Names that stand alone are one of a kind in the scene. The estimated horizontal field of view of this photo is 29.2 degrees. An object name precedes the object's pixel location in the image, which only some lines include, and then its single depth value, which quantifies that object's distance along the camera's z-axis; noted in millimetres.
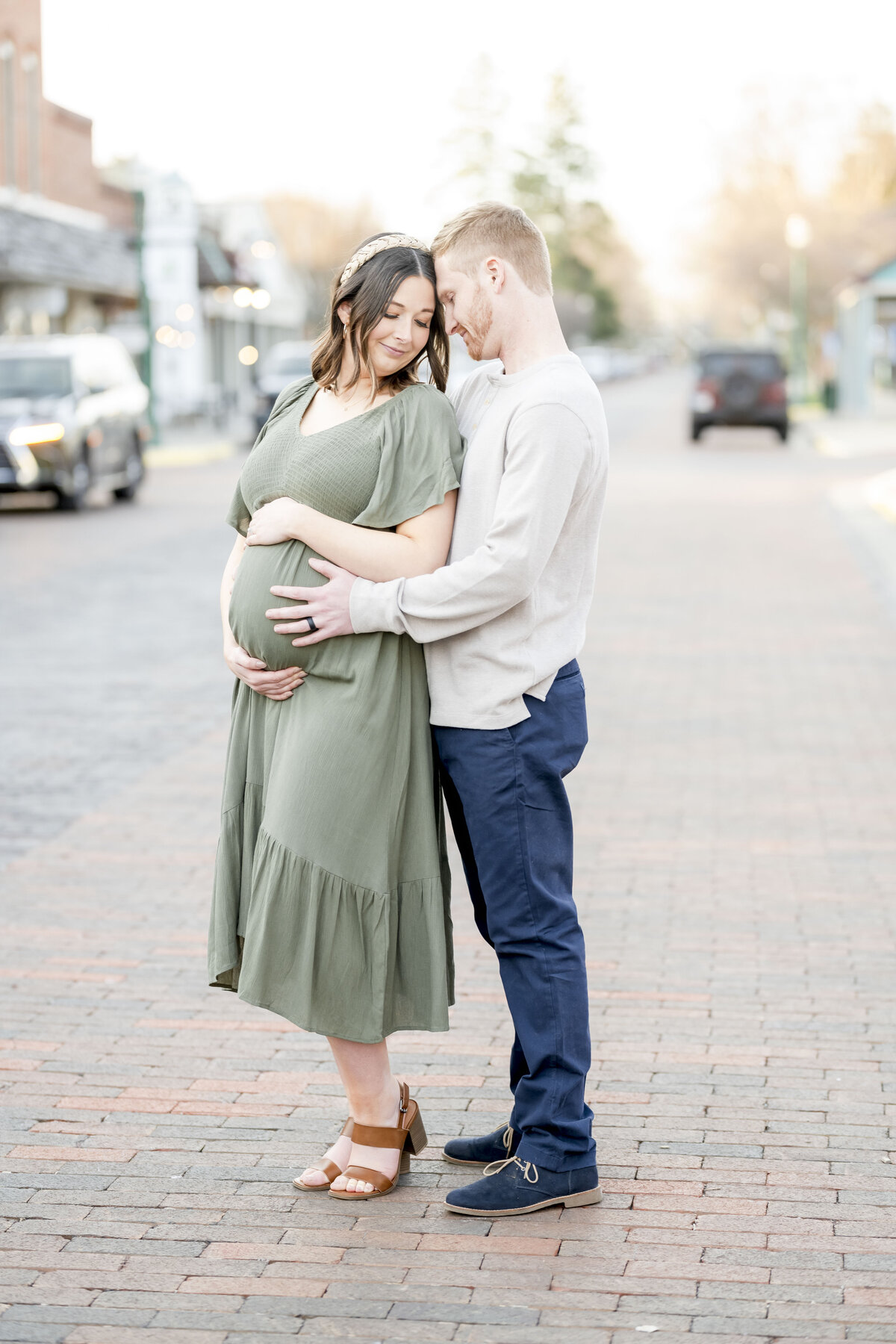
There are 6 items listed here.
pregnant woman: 3287
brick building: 29750
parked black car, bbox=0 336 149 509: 19344
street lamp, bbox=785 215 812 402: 44275
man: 3195
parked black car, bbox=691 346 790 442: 32531
